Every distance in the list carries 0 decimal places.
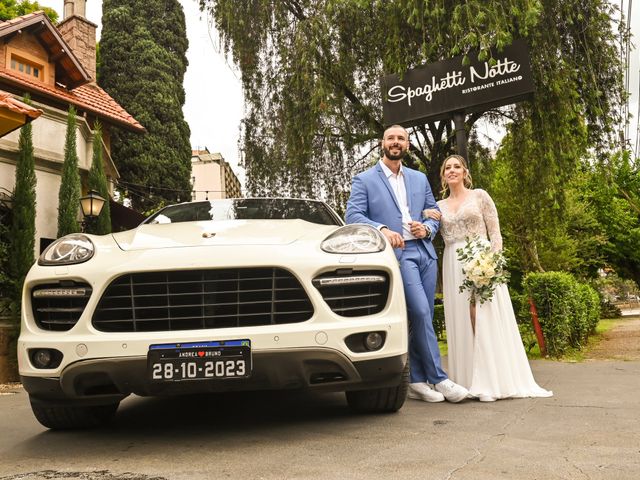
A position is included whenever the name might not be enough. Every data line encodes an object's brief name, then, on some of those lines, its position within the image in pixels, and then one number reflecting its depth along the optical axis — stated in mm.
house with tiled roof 9664
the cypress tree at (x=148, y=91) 24109
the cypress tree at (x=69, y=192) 9445
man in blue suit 4004
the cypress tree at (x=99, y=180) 10641
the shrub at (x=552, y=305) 6637
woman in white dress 4105
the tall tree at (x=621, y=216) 29281
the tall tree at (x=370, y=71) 8328
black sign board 6734
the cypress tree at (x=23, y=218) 8250
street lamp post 9398
